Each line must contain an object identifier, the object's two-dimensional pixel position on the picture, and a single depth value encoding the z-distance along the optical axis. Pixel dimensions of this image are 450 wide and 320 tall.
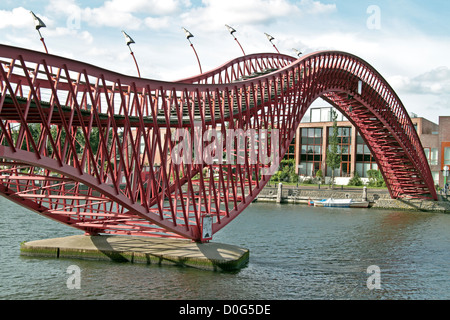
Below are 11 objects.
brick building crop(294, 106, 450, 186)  98.19
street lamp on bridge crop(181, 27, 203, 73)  37.88
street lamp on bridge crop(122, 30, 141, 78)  32.47
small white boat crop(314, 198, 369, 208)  74.25
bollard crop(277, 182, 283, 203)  80.00
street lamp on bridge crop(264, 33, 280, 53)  53.74
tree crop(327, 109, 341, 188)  90.12
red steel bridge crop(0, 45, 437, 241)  21.56
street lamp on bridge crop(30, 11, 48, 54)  26.02
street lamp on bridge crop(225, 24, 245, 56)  45.59
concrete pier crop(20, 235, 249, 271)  30.20
